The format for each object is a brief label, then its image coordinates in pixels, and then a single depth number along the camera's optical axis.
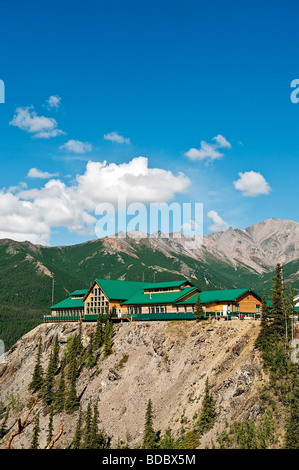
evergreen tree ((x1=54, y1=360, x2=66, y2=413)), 78.62
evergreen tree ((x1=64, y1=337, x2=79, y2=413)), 76.56
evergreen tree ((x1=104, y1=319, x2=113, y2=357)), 85.36
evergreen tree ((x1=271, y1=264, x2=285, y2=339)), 61.22
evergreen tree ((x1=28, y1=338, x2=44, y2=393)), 90.56
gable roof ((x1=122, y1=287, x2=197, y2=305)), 90.34
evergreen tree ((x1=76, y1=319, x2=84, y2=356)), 90.00
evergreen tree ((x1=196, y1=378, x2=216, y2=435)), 55.16
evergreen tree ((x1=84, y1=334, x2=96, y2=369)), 85.12
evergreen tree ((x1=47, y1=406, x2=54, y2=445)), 70.19
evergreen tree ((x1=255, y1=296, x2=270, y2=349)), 60.31
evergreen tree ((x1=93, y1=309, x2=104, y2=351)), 88.49
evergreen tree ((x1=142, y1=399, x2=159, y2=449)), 56.62
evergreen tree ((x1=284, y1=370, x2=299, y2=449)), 46.72
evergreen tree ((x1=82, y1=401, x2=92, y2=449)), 62.01
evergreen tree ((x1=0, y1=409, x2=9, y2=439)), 83.75
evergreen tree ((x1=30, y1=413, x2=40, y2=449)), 69.27
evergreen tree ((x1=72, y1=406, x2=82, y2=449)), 63.86
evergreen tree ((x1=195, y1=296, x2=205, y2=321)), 78.00
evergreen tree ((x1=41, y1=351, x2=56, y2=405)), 82.56
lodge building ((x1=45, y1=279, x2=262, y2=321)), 82.06
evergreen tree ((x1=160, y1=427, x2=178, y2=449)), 55.38
